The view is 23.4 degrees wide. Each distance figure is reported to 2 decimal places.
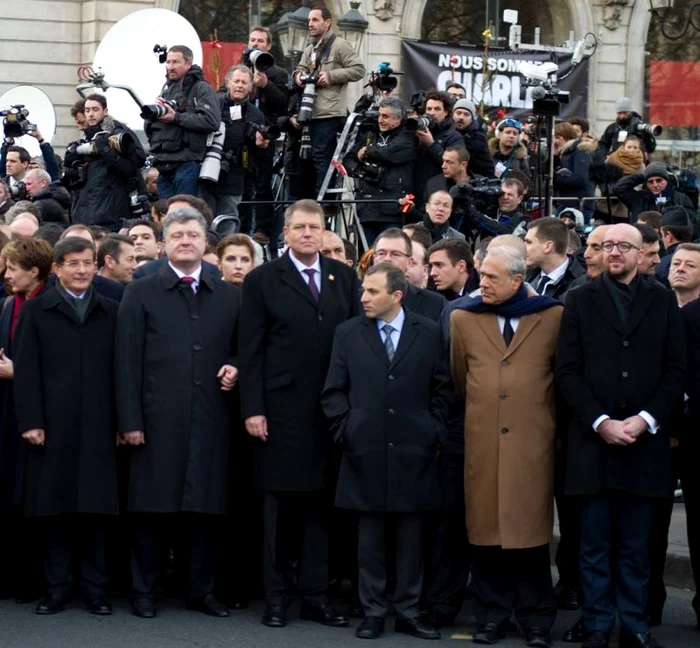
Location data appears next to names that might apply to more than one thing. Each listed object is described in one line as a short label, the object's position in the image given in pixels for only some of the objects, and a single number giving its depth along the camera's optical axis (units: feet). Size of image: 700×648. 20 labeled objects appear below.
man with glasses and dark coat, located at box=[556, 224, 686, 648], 27.20
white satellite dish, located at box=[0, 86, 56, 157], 62.44
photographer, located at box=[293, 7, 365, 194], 49.62
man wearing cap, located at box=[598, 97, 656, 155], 56.34
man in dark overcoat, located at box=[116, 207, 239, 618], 28.89
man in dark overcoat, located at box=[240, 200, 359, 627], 28.73
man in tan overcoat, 27.86
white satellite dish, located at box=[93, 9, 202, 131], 56.24
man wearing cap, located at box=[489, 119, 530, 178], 52.19
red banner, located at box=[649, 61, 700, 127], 94.63
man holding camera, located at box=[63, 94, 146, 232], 45.55
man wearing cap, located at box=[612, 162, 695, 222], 48.98
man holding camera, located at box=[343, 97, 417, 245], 45.98
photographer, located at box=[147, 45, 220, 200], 45.91
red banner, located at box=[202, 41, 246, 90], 79.36
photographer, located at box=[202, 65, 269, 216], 48.47
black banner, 82.33
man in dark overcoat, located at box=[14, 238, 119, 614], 28.84
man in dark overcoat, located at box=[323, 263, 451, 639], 28.07
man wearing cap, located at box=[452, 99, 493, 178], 48.91
